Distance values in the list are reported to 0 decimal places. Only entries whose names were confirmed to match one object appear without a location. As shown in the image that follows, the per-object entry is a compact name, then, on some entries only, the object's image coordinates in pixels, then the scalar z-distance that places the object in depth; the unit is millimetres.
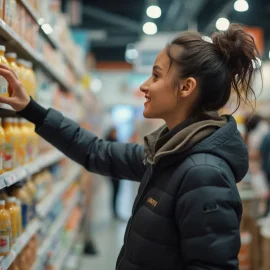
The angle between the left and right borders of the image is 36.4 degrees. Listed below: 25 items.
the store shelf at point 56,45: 2559
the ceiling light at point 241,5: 7445
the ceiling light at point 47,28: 3123
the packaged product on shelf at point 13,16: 2156
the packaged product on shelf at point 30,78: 2457
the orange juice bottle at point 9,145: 2035
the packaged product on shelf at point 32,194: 2707
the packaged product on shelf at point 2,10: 1980
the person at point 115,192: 8141
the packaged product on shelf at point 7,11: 2035
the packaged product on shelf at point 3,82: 1859
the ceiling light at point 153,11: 8258
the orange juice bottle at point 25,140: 2402
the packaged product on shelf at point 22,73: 2322
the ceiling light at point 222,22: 7754
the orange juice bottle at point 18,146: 2245
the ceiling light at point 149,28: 9656
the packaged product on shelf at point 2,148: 1914
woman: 1473
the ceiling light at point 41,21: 2852
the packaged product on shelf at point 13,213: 2093
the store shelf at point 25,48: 2045
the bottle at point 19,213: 2245
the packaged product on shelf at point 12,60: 2161
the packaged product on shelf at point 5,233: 1913
